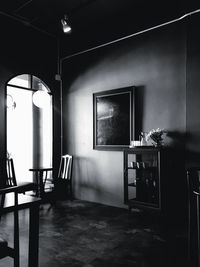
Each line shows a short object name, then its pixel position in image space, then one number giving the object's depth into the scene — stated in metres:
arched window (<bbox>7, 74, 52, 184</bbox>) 5.45
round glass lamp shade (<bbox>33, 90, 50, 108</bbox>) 4.63
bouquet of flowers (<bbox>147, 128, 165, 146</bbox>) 3.65
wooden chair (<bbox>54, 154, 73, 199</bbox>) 4.67
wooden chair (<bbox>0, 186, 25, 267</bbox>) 1.46
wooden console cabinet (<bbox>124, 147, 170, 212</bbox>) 3.51
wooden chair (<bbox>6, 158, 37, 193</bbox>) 4.11
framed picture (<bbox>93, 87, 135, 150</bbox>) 4.29
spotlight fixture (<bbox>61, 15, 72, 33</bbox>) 3.71
